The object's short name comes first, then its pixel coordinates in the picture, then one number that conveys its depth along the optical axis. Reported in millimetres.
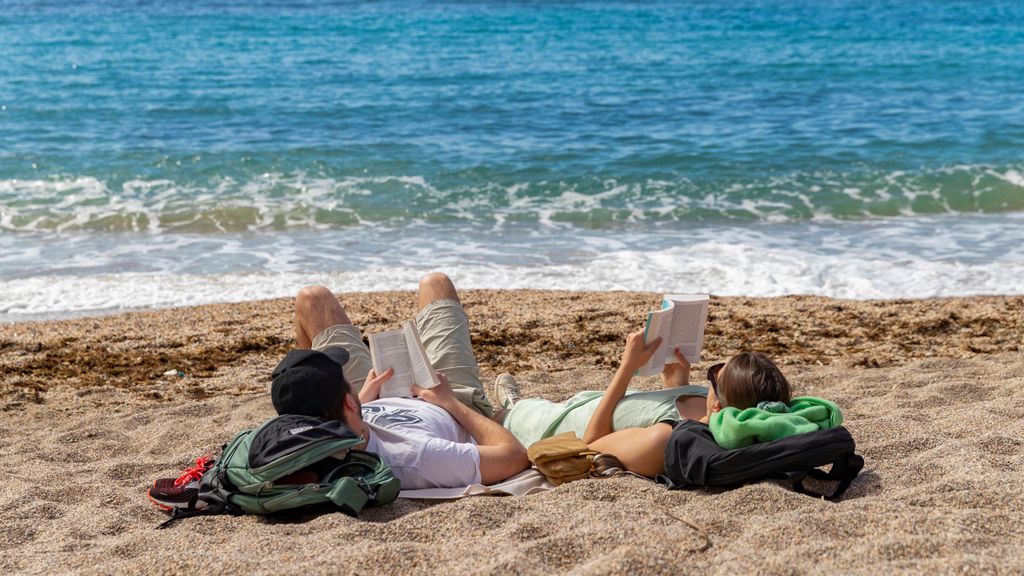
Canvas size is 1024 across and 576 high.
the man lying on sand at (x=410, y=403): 3693
